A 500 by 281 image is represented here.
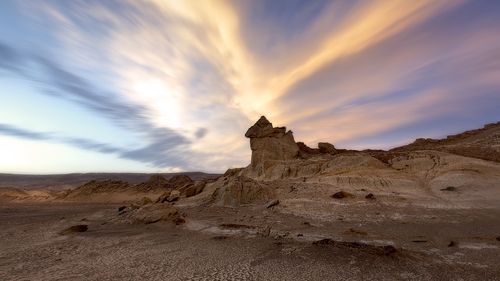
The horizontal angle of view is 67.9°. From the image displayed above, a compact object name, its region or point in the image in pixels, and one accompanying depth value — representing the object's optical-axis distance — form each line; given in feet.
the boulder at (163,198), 93.48
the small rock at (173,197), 90.33
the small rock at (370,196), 62.57
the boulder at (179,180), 163.95
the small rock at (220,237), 41.39
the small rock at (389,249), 32.55
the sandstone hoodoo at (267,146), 98.12
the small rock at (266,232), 42.73
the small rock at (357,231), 42.19
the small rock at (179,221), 52.81
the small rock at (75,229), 48.73
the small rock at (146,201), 85.30
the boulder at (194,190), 93.54
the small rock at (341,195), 63.98
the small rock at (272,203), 63.81
